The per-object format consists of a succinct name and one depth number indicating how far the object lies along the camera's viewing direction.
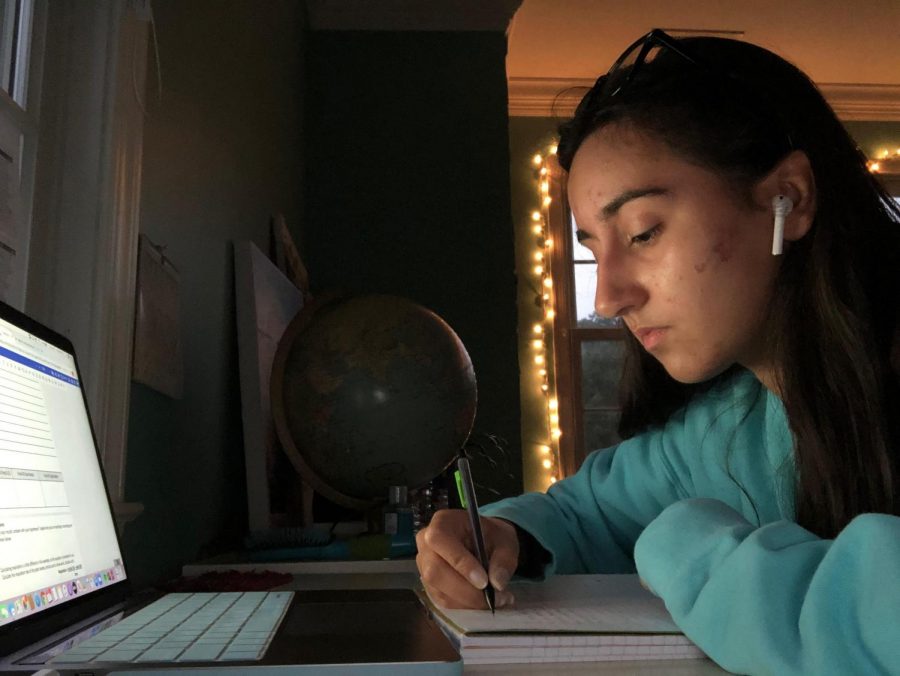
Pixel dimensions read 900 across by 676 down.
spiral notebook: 0.52
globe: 1.31
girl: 0.74
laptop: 0.46
